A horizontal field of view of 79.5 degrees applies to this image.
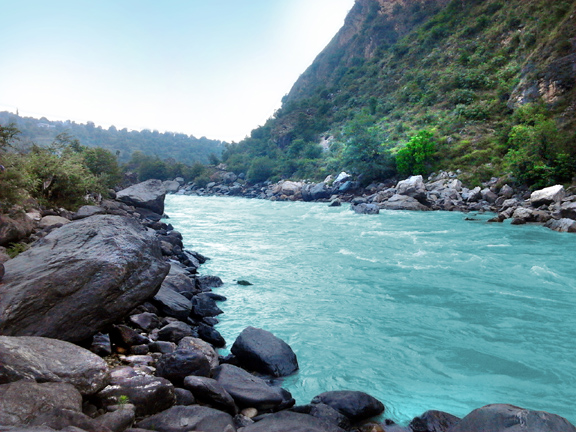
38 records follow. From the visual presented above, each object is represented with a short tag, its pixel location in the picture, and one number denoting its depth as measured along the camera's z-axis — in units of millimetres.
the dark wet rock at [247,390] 3729
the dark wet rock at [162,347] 4504
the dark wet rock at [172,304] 5910
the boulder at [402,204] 24078
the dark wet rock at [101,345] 4086
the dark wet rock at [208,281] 8550
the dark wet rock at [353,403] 3830
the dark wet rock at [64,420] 2180
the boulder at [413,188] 25342
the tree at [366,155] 35094
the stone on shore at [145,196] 19125
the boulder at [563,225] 14057
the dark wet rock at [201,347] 4461
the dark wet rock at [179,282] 7080
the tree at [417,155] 32000
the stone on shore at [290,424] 3148
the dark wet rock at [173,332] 4949
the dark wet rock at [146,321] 5098
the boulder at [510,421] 2902
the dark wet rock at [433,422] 3604
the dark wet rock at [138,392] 2973
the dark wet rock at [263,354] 4879
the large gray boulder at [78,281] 3656
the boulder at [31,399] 2154
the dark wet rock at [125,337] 4457
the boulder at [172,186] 62125
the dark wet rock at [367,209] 23031
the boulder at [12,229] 6453
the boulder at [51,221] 8484
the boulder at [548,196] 17625
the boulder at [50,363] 2602
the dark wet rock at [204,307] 6660
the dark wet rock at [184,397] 3344
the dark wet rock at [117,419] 2504
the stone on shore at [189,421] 2847
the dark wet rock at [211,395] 3473
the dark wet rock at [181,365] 3688
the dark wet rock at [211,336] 5633
